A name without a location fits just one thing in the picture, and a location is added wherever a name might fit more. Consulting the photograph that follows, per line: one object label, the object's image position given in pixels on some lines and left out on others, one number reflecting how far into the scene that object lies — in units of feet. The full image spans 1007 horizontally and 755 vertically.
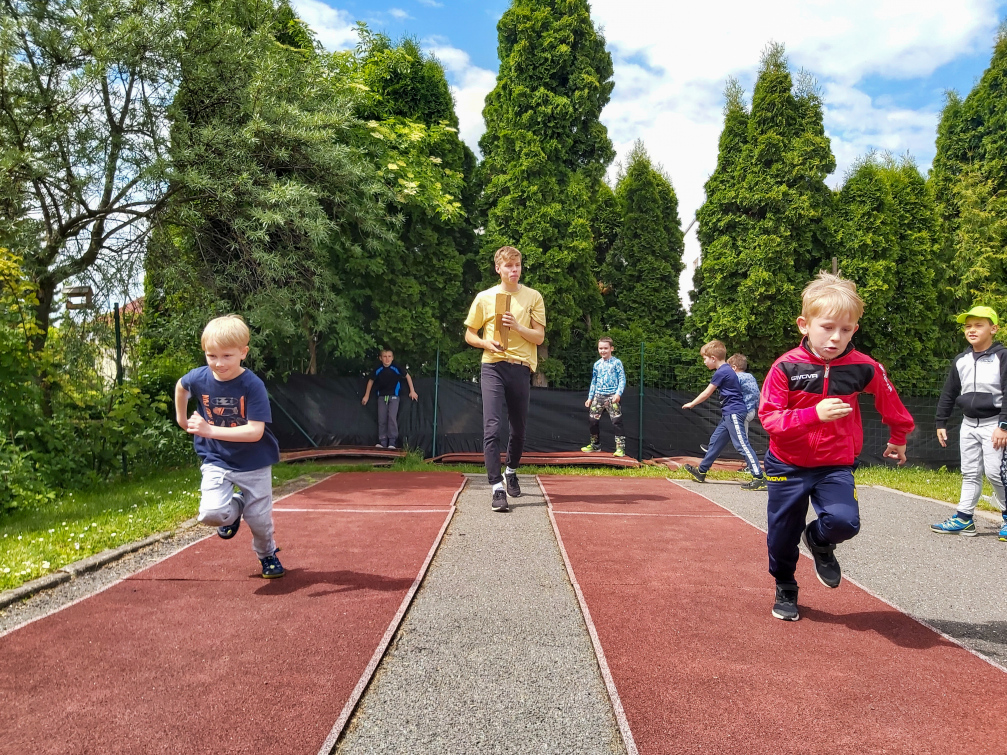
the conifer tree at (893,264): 44.37
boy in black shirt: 36.40
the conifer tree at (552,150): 42.24
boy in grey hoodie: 18.02
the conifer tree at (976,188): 53.52
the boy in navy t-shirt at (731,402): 27.12
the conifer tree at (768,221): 43.11
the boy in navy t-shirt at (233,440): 12.13
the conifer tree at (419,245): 38.45
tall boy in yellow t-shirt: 19.44
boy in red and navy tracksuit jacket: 10.19
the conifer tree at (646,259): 47.16
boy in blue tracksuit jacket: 34.37
